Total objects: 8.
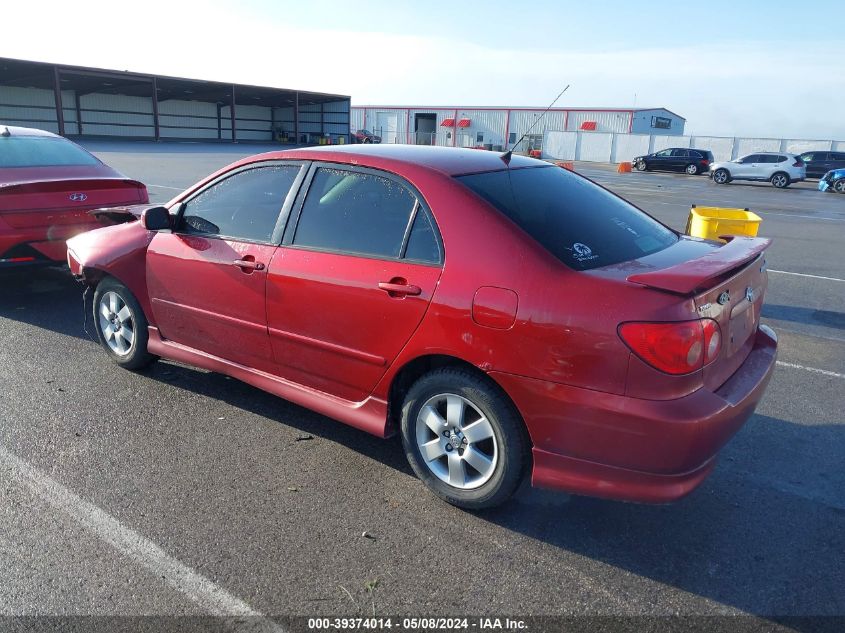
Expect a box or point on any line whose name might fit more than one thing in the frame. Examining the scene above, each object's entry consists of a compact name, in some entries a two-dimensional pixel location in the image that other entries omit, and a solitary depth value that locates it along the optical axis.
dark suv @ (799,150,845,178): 33.06
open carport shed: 38.31
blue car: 27.27
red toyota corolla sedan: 2.62
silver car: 30.38
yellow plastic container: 5.74
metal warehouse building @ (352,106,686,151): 54.09
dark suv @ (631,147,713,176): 37.75
